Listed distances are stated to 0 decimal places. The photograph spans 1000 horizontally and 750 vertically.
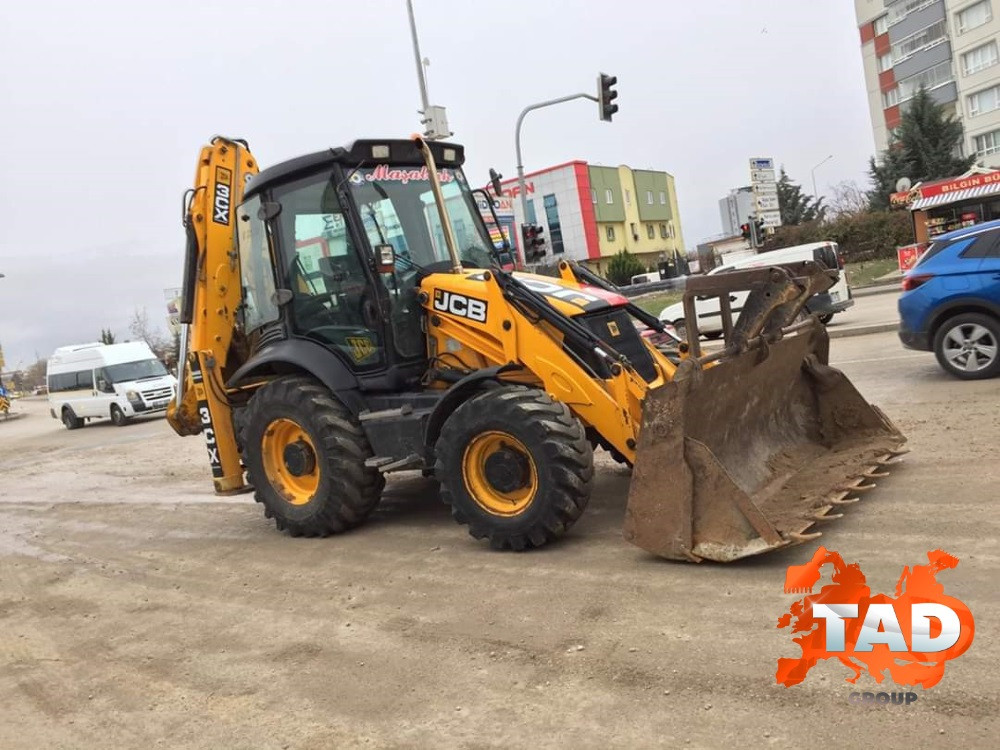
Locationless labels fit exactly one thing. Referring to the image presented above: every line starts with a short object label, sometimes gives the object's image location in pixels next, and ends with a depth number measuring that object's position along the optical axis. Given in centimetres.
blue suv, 908
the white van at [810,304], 1647
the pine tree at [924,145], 3869
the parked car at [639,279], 3889
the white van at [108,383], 2242
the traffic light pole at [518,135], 2027
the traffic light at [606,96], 1939
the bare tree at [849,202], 5014
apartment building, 4809
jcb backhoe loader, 494
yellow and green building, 6581
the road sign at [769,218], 2861
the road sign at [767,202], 2888
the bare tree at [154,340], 6031
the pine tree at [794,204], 5298
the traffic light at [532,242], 1756
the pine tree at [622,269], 5019
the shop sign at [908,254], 2308
